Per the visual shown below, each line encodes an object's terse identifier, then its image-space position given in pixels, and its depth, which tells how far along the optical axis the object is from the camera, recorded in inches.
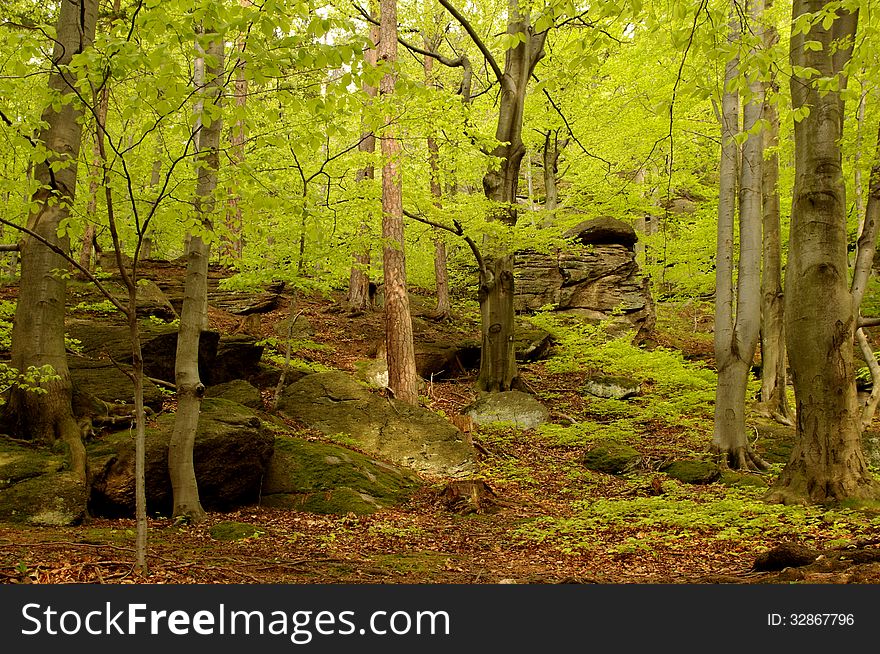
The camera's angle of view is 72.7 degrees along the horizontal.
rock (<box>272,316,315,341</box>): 571.8
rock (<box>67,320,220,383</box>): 360.2
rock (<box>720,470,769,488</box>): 320.7
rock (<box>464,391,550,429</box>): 485.4
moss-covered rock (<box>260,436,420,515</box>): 284.0
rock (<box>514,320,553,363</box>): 668.7
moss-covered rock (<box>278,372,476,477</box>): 370.6
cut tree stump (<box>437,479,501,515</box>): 291.9
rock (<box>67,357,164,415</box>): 313.7
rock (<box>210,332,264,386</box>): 417.1
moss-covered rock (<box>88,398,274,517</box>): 244.8
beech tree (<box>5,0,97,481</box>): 243.3
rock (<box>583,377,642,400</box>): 588.4
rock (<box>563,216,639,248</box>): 828.0
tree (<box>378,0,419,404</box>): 457.7
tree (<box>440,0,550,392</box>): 507.2
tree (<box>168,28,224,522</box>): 237.8
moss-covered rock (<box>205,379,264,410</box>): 364.2
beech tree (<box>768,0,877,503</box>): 244.2
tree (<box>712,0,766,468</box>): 360.8
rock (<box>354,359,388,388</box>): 513.0
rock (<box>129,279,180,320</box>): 468.1
